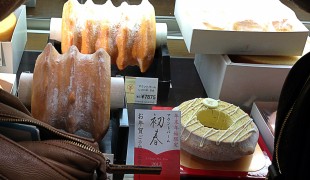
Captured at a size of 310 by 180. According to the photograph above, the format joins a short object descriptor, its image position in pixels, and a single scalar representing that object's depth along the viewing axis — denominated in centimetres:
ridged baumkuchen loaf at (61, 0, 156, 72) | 119
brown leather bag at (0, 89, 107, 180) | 55
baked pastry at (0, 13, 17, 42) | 125
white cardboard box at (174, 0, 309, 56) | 119
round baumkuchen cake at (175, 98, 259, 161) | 100
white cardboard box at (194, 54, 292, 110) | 122
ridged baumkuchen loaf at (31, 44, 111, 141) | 90
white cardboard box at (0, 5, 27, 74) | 120
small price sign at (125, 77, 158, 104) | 124
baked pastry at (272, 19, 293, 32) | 122
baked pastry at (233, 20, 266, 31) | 121
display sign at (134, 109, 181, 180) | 90
